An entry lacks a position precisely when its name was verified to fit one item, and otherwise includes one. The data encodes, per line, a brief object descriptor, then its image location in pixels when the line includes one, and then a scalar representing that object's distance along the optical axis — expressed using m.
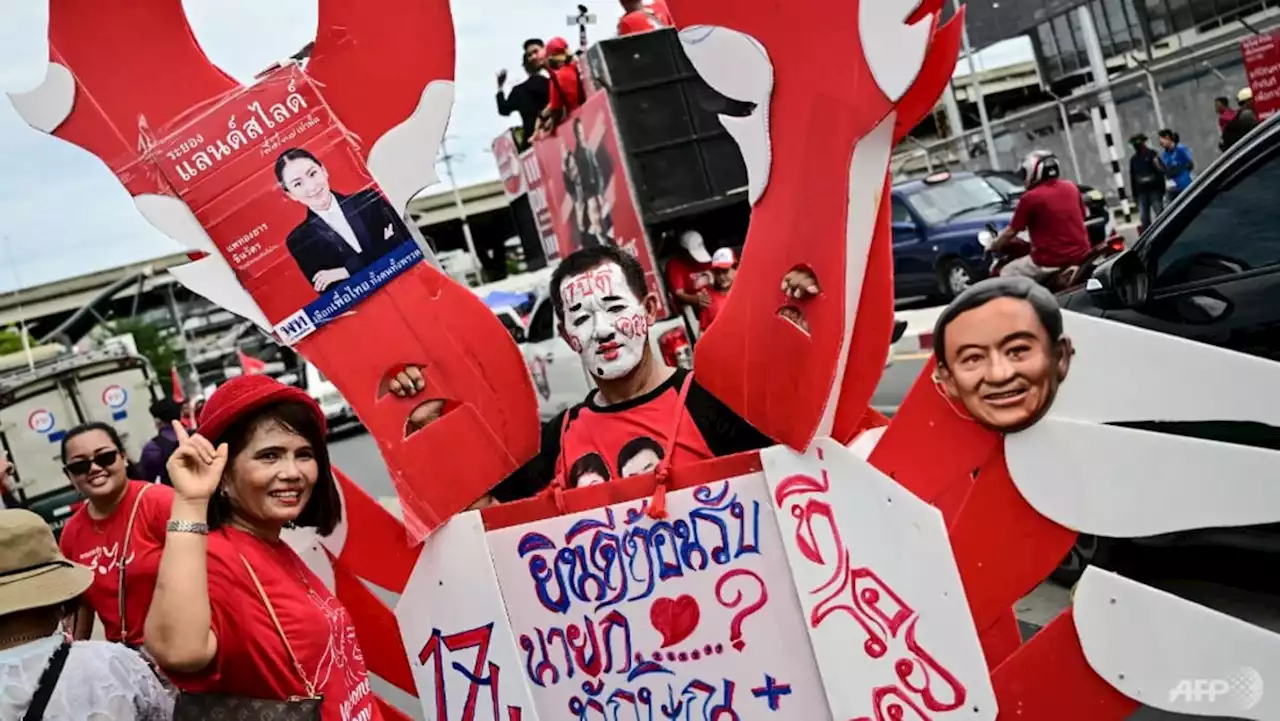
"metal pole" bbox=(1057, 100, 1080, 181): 16.66
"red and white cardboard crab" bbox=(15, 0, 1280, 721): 2.18
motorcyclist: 6.87
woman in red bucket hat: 2.12
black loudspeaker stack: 7.62
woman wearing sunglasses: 3.59
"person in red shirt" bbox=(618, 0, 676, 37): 7.77
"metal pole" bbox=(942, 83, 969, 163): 22.72
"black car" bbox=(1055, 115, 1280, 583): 3.51
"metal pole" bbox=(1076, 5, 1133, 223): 15.89
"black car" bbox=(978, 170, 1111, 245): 7.87
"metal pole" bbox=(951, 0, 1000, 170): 18.95
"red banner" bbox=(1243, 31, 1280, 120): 10.62
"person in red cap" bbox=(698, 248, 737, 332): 7.15
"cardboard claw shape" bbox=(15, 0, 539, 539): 2.75
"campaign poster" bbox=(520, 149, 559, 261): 9.60
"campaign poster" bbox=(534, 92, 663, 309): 7.71
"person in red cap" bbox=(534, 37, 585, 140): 8.50
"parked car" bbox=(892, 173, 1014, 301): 11.87
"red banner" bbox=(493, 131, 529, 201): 10.51
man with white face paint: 2.67
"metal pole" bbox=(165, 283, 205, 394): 19.77
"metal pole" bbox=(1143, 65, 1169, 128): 14.98
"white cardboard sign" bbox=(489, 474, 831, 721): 2.53
